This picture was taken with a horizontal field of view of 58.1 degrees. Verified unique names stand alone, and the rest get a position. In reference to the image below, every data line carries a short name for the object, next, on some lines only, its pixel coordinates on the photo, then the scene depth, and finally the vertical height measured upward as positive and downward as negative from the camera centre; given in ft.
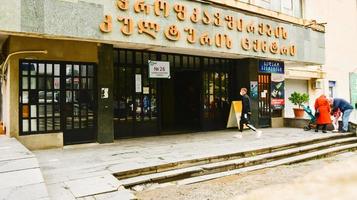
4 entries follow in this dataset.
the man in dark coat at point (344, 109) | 40.55 -0.94
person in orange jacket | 40.24 -1.28
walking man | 36.86 -0.23
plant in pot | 47.15 +0.32
